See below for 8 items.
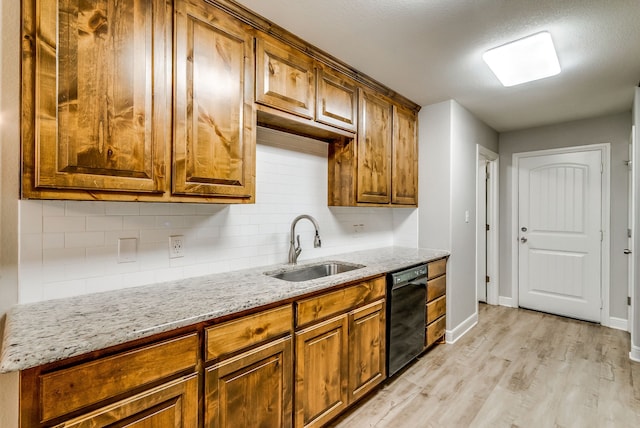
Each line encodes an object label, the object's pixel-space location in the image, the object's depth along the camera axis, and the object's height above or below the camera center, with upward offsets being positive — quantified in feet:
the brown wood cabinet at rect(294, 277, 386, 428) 5.47 -2.85
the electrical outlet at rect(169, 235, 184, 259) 5.72 -0.64
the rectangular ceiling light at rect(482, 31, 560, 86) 6.47 +3.51
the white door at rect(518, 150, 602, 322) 11.76 -0.84
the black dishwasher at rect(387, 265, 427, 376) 7.41 -2.65
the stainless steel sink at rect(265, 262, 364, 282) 7.17 -1.45
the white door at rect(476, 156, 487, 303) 13.80 -0.54
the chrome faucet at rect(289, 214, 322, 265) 7.47 -0.78
